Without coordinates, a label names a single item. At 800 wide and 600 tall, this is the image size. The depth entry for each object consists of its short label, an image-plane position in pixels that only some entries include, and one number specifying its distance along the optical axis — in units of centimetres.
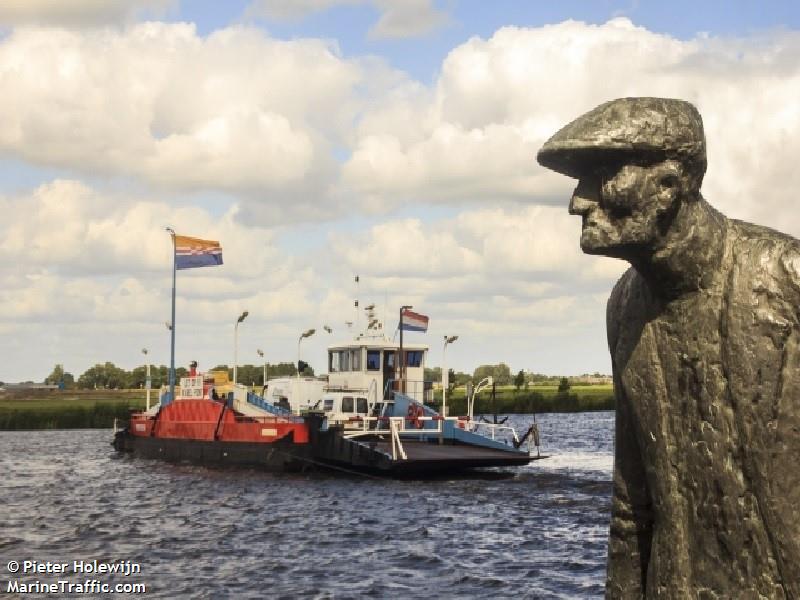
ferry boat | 3812
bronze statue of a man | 310
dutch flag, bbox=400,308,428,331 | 4628
